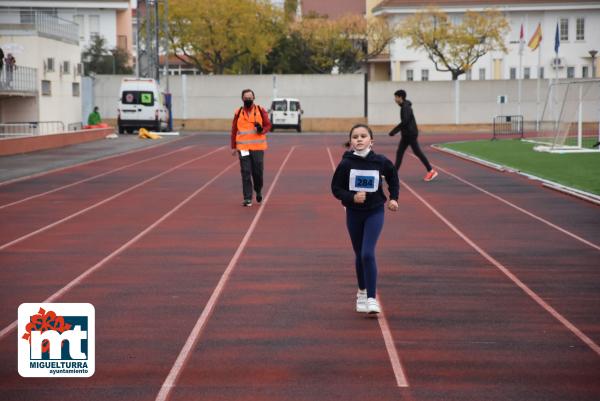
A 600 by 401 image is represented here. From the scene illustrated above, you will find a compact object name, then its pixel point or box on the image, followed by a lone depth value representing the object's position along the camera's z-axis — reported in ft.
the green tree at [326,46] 278.46
